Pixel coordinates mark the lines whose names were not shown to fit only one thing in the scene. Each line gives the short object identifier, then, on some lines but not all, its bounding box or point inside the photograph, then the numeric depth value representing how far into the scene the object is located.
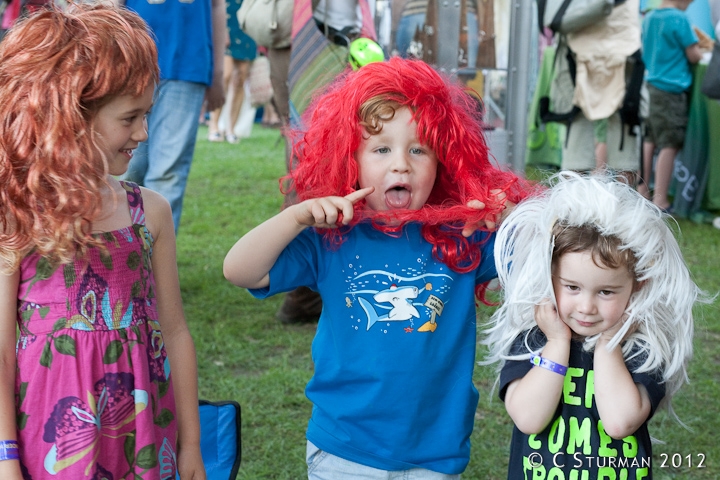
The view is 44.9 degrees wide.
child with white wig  1.80
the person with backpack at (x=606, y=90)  6.02
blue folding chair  2.19
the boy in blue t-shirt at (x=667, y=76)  7.04
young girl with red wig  1.67
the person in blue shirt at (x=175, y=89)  3.96
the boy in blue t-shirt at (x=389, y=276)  1.98
